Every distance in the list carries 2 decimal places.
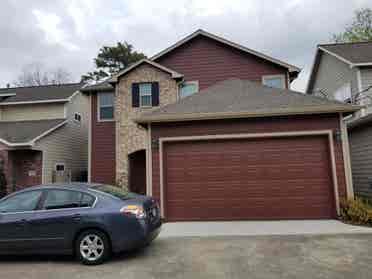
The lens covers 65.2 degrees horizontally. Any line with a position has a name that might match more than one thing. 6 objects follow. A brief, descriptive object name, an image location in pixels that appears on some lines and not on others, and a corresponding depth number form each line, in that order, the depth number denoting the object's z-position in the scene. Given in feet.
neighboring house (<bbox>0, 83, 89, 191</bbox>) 45.42
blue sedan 16.85
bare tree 108.78
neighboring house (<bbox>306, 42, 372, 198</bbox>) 32.96
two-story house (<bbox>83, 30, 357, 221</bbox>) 27.50
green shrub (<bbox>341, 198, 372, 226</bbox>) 24.08
